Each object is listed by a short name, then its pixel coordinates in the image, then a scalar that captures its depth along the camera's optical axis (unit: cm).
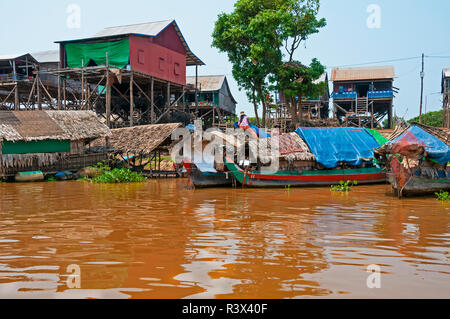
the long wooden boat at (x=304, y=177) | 1263
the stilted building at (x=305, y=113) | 2516
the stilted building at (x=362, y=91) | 2950
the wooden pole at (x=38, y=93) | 2161
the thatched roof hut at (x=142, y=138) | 1531
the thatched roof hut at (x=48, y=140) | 1472
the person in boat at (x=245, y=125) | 1380
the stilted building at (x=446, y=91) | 2896
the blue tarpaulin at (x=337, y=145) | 1363
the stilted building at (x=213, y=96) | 3122
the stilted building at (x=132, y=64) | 2016
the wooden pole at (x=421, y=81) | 2715
